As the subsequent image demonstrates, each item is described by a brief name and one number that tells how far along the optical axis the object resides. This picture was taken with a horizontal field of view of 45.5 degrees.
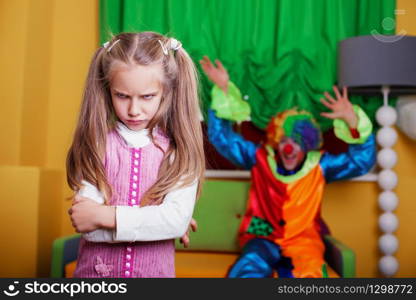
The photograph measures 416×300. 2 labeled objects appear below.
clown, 2.08
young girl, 0.75
